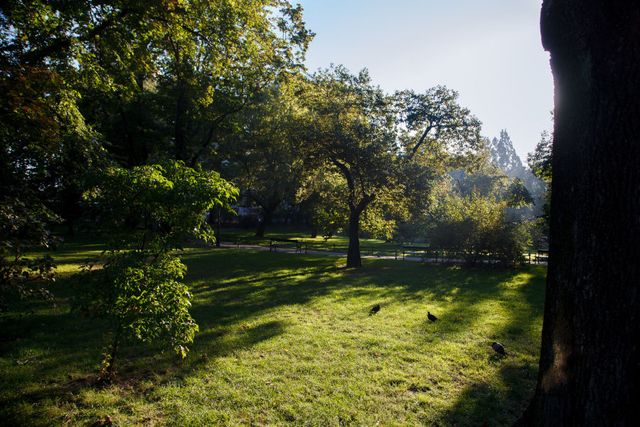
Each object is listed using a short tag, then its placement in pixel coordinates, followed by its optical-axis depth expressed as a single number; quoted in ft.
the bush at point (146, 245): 16.42
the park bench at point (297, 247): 95.62
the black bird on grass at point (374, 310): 32.71
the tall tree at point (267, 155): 69.00
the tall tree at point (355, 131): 62.69
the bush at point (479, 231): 66.95
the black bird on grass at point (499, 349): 22.95
